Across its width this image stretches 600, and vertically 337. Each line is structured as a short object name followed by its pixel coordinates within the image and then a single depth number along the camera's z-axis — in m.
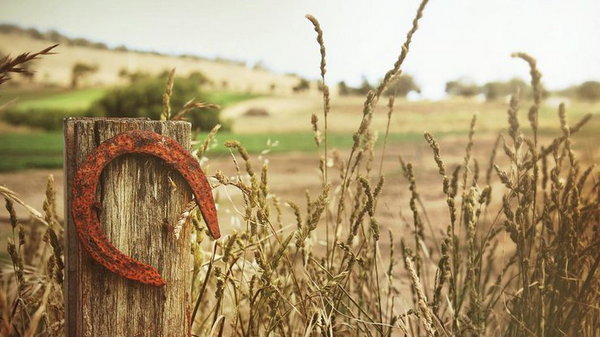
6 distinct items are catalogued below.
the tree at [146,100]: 25.67
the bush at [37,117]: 25.74
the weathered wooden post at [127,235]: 1.75
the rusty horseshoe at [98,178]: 1.72
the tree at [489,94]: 27.57
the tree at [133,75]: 28.36
